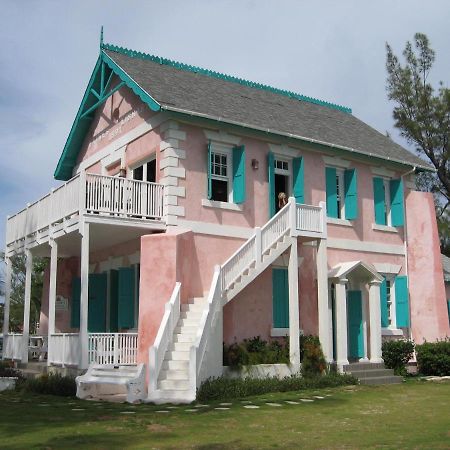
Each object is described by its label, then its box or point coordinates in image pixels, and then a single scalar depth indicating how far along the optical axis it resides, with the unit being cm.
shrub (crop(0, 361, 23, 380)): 1830
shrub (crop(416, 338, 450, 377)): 2027
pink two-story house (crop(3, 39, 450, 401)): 1593
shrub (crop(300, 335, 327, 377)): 1758
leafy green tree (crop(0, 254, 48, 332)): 3731
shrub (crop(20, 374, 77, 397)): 1548
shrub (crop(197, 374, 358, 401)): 1434
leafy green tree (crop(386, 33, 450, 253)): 3105
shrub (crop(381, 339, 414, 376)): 1967
